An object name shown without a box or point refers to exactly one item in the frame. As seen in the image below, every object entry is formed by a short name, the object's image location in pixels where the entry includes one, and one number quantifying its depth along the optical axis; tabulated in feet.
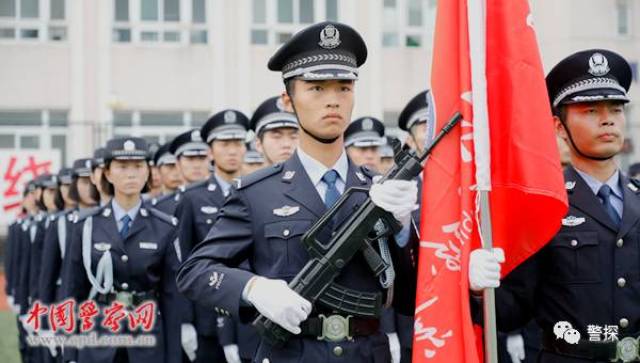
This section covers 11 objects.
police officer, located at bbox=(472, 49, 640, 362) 12.98
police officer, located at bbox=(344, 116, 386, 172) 27.50
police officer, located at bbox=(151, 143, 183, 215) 35.07
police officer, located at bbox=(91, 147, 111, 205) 26.61
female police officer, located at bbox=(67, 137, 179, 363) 21.81
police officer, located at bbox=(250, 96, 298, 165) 22.81
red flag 12.11
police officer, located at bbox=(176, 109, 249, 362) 23.45
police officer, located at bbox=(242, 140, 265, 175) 29.07
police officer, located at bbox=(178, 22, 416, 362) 11.73
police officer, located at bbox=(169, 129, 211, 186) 30.73
